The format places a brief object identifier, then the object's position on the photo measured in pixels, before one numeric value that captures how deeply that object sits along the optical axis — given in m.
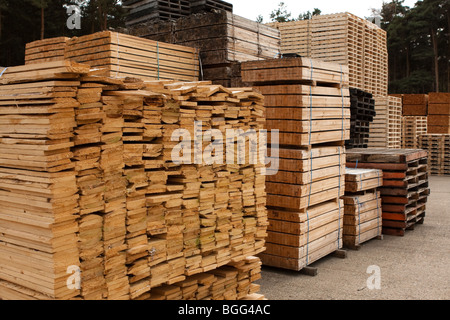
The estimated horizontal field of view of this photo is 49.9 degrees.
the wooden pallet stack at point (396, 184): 9.70
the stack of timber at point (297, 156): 7.02
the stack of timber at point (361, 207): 8.60
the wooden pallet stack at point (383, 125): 17.34
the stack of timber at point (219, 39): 9.02
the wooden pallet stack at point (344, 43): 16.58
